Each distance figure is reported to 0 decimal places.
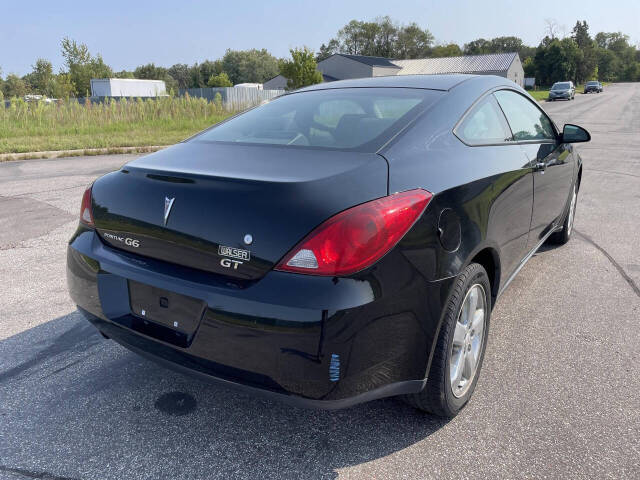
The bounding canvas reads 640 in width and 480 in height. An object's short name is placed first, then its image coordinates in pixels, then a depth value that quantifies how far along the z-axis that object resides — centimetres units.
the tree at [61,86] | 4107
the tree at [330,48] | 11865
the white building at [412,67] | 6731
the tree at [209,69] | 11094
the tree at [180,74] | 11275
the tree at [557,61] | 8706
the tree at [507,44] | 13488
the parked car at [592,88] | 6569
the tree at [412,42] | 11675
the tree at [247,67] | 10969
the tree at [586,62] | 9831
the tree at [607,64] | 12975
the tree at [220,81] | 8644
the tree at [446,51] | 11675
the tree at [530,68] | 9258
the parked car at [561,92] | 4750
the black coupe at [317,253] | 185
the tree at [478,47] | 12912
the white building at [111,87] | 4694
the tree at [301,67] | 5149
